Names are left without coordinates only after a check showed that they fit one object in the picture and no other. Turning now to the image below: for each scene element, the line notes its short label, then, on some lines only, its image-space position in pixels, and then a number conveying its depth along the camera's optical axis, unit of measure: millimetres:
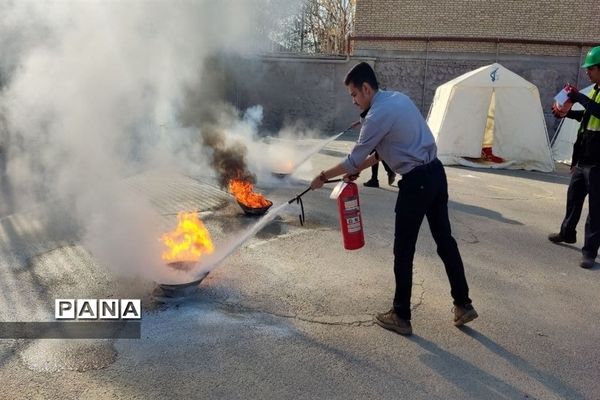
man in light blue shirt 3064
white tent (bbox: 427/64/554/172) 10492
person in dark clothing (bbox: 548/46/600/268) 4465
